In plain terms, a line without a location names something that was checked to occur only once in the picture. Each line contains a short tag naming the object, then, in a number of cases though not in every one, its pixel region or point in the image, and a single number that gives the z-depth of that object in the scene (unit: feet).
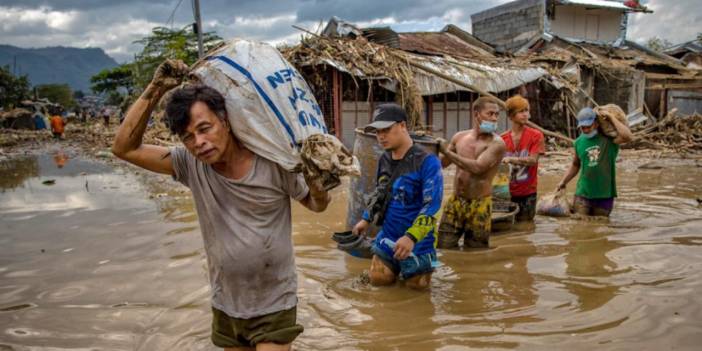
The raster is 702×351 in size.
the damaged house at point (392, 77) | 40.04
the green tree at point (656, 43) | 123.15
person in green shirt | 17.52
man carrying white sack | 6.57
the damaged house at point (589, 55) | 54.44
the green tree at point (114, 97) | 161.79
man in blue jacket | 10.53
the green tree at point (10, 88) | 106.60
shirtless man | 14.21
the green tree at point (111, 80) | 150.41
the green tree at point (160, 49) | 74.38
